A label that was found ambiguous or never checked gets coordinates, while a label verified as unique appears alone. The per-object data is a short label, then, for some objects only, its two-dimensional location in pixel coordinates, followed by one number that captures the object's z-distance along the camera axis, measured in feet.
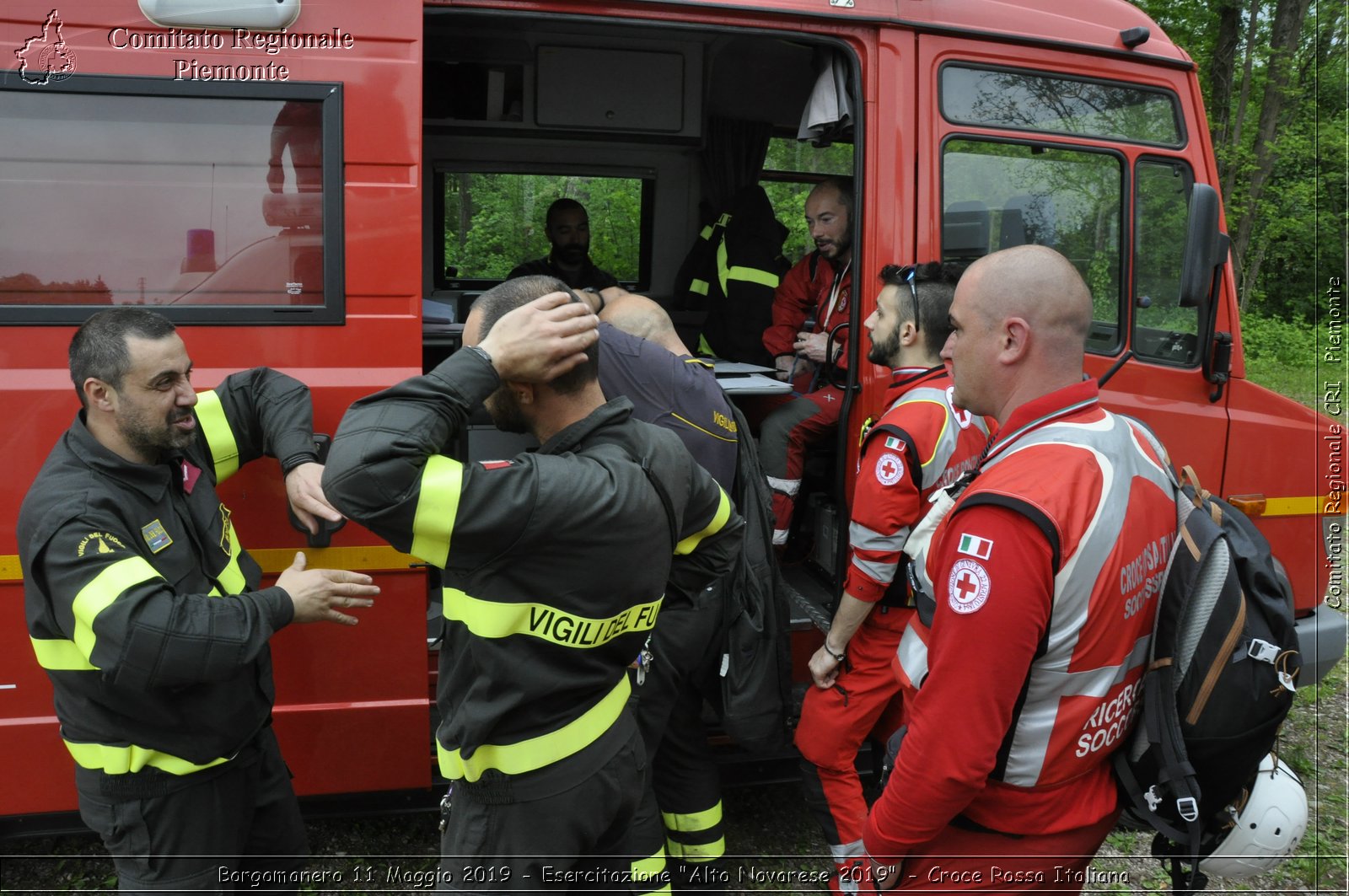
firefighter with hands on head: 5.44
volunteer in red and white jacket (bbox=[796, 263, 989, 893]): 9.32
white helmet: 6.78
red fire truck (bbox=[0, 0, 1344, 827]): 8.62
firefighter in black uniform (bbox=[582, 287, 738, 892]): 9.62
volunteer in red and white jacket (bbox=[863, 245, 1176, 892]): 5.56
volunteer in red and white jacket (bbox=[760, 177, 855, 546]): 12.99
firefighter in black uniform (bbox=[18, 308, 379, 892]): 6.79
